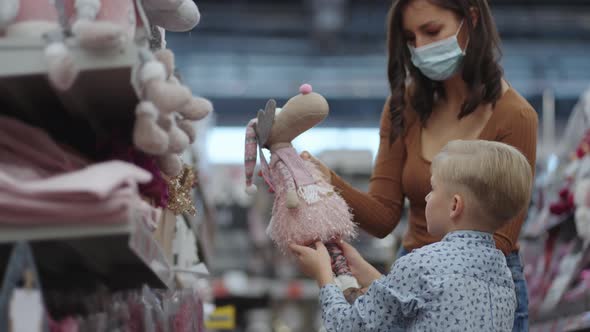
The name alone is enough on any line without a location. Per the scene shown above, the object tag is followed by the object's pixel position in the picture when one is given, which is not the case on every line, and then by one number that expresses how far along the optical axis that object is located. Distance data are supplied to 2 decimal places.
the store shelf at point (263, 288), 6.57
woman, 2.36
